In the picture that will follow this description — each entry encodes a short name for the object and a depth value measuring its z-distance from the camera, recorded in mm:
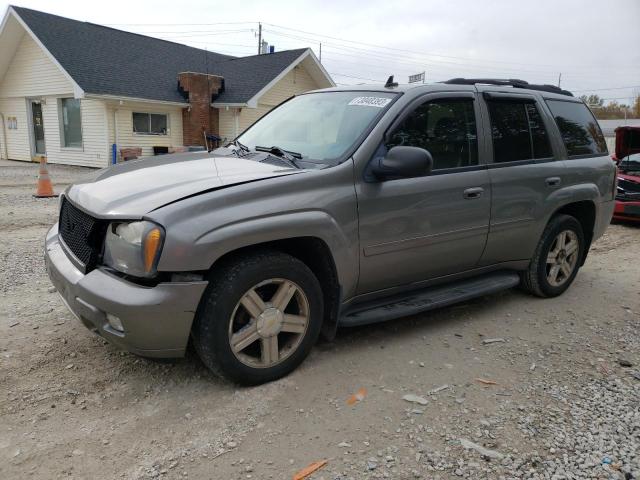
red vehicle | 9031
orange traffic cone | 10839
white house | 18047
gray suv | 2779
